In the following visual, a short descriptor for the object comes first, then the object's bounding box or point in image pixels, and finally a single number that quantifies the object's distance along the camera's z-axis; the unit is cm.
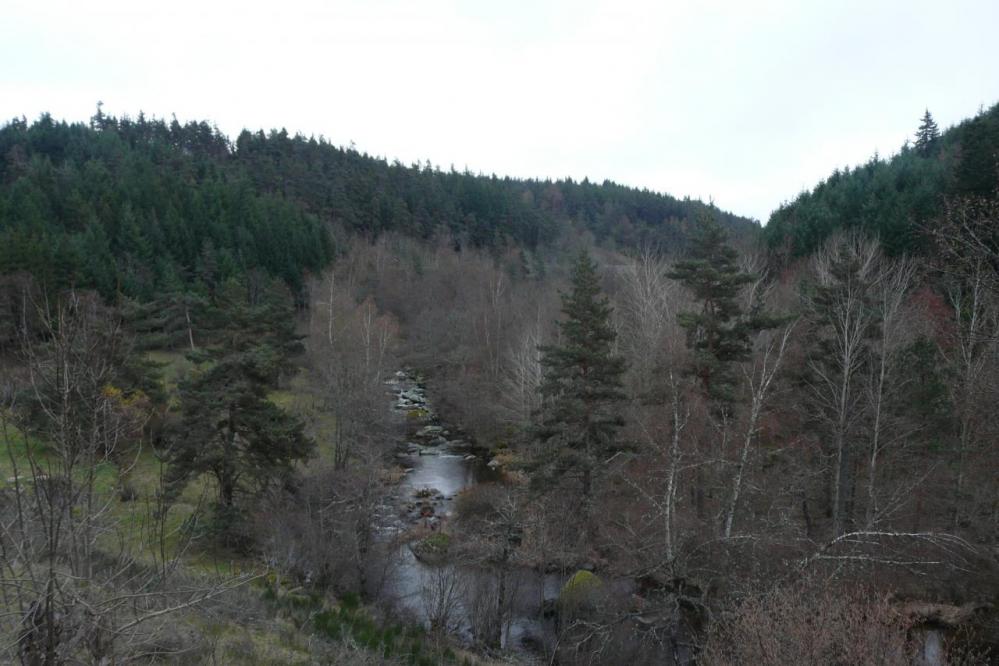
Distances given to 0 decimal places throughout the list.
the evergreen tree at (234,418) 1781
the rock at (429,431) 3603
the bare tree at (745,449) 1199
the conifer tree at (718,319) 1812
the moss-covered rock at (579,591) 1605
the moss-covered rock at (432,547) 2036
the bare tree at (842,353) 1622
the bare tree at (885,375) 1612
